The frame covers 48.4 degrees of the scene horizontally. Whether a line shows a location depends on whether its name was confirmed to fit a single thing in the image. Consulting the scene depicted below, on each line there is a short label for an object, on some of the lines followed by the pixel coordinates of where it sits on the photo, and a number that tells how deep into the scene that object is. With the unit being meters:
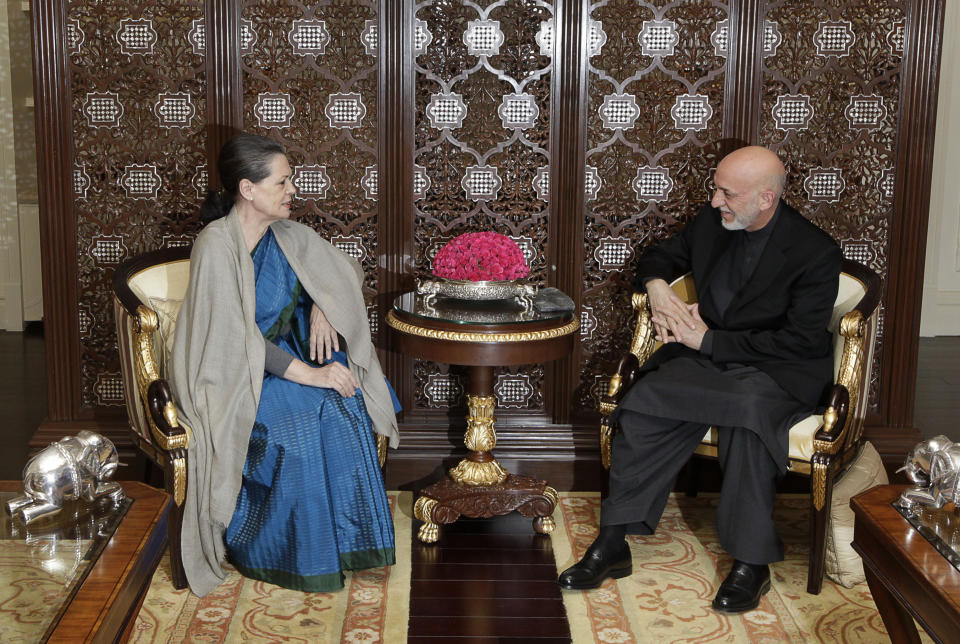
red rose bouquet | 4.20
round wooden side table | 4.05
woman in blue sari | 3.80
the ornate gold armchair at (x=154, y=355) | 3.75
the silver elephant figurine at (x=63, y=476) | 2.80
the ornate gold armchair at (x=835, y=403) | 3.77
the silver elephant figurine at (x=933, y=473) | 2.89
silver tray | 4.25
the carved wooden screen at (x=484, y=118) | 4.64
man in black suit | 3.81
